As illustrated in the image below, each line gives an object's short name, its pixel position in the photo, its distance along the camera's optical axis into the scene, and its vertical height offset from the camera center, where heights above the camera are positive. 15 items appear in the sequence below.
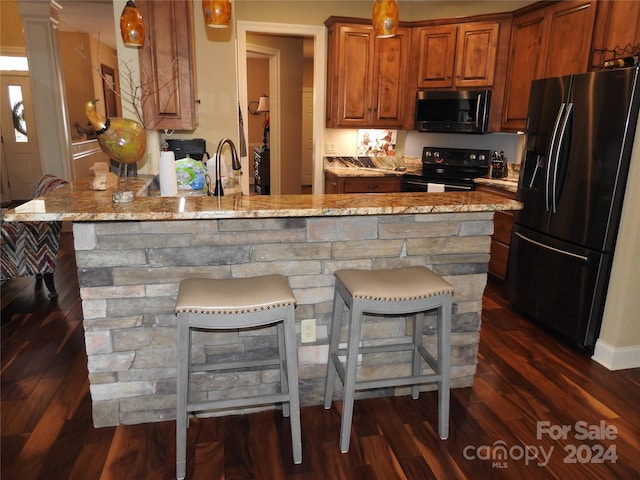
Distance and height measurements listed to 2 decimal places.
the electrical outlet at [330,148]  4.91 -0.14
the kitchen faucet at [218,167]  2.04 -0.16
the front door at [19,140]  6.84 -0.17
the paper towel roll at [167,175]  2.34 -0.22
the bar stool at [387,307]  1.79 -0.69
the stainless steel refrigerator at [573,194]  2.54 -0.33
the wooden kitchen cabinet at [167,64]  2.66 +0.40
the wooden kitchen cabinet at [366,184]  4.46 -0.48
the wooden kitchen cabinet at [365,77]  4.41 +0.58
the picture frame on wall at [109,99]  8.65 +0.63
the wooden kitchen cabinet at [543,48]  3.18 +0.70
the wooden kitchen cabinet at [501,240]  3.66 -0.83
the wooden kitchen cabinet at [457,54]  4.12 +0.78
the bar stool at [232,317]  1.62 -0.65
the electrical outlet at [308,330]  2.14 -0.92
